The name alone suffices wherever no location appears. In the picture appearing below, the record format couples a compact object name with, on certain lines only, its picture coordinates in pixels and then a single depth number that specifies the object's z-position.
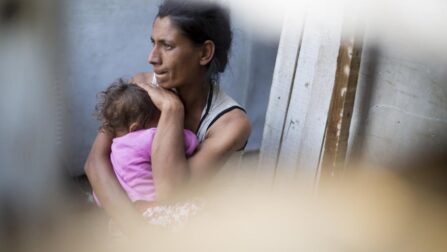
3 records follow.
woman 1.45
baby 1.46
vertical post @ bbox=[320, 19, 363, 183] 1.59
